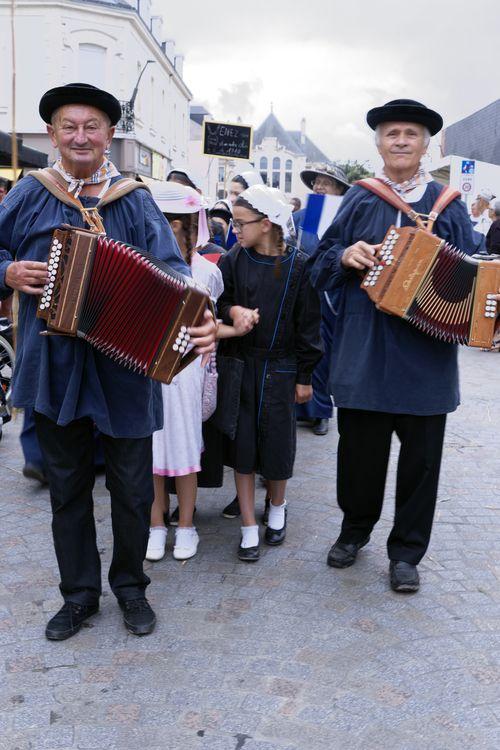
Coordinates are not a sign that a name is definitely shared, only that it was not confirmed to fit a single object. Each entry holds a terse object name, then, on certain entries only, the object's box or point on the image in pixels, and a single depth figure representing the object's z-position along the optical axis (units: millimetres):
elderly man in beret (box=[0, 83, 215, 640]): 2752
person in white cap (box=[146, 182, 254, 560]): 3660
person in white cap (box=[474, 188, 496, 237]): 12516
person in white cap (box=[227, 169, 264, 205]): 6233
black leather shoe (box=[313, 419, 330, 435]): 6263
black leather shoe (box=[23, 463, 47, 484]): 4750
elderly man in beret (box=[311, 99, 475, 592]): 3252
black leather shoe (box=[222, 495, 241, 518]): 4355
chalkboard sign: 11836
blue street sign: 16497
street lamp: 27852
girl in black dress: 3705
